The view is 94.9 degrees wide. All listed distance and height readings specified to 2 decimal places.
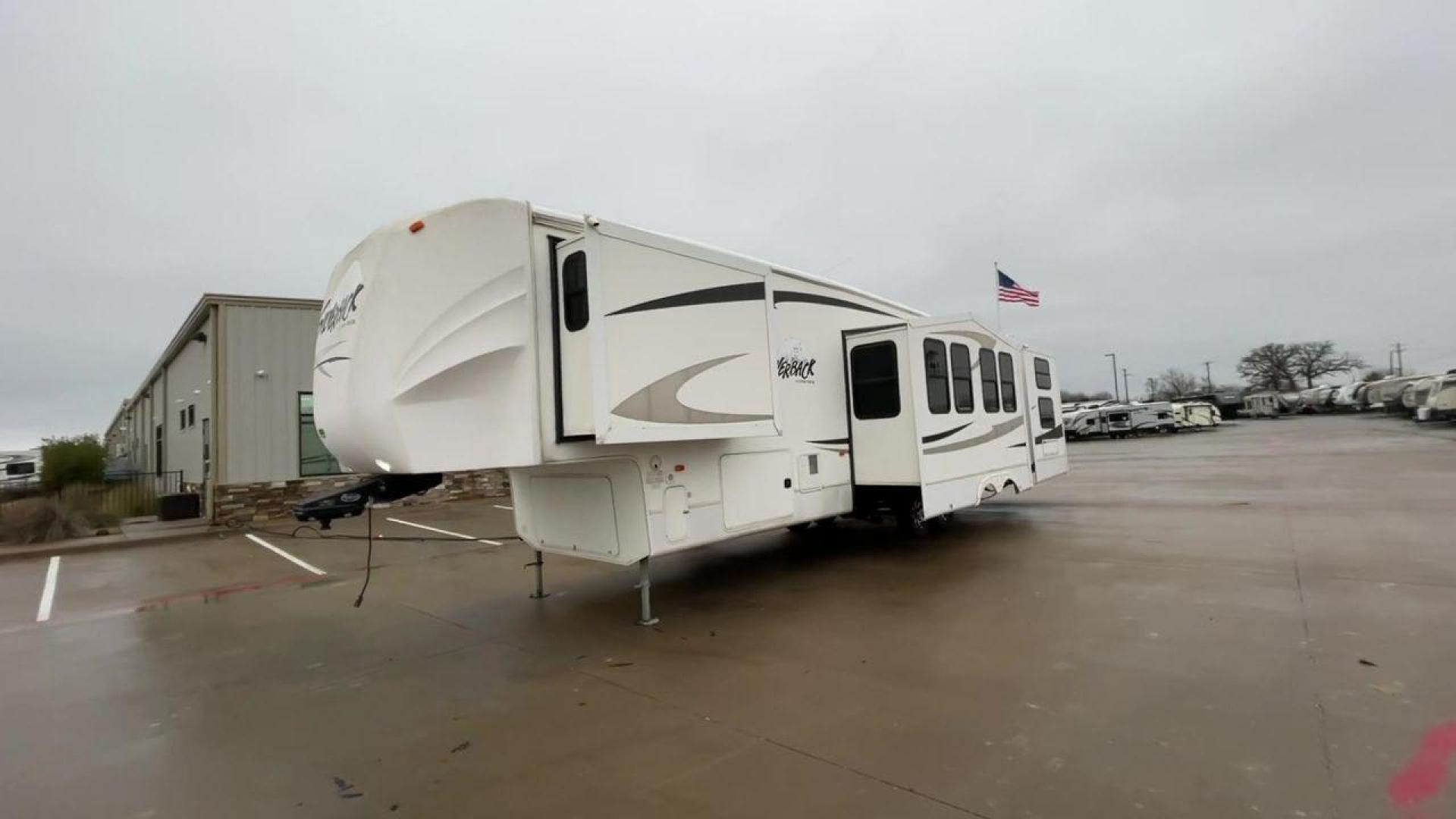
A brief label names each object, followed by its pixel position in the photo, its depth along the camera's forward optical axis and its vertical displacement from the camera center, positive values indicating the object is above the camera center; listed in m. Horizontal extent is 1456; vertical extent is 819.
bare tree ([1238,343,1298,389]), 64.75 +4.64
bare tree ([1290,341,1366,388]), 63.69 +4.65
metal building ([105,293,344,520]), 13.95 +1.51
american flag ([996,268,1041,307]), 12.68 +2.62
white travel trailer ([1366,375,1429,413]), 39.22 +0.86
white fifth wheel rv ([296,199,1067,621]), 4.09 +0.50
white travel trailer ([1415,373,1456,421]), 26.59 +0.10
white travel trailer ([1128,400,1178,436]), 35.22 +0.18
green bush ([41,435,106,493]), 20.81 +0.64
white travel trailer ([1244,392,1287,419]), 49.72 +0.70
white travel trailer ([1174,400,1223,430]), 38.19 +0.17
